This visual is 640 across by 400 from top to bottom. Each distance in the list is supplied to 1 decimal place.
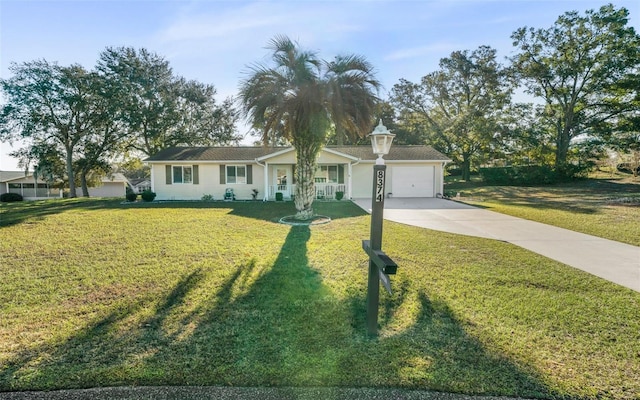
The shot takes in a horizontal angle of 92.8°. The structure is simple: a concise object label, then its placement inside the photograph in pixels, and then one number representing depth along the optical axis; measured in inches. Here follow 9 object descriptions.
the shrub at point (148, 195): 713.0
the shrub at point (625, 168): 1033.8
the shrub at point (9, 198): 942.4
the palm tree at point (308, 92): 393.7
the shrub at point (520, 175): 1026.1
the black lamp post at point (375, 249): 135.4
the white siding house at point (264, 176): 724.7
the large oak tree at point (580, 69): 925.8
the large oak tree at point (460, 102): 1123.3
